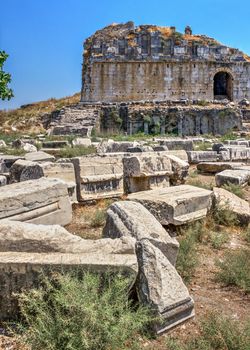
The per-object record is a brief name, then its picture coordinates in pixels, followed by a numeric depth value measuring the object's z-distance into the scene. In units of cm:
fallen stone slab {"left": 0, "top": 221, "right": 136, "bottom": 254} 303
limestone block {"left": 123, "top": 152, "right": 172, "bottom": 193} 670
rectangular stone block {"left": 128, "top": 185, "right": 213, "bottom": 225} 476
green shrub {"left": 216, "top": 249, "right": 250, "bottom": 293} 357
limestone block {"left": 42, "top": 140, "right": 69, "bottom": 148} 1504
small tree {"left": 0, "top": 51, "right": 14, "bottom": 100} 710
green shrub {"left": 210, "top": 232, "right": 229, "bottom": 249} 475
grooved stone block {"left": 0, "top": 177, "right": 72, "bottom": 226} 421
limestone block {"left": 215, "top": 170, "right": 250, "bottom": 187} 775
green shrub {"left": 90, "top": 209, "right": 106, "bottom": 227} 525
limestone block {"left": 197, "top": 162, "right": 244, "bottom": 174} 995
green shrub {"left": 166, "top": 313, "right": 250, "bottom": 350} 247
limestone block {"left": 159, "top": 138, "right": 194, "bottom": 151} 1373
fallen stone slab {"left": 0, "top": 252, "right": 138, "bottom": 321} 270
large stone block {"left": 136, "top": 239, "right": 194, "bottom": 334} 271
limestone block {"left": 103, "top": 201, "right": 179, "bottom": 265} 337
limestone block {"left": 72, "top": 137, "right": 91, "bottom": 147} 1465
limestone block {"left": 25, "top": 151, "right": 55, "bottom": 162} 861
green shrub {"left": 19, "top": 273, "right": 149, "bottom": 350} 226
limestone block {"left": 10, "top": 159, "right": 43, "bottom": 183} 604
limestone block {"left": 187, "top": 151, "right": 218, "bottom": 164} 1154
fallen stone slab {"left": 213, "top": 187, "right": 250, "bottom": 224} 560
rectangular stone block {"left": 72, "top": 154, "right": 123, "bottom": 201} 632
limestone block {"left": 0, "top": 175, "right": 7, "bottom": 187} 632
